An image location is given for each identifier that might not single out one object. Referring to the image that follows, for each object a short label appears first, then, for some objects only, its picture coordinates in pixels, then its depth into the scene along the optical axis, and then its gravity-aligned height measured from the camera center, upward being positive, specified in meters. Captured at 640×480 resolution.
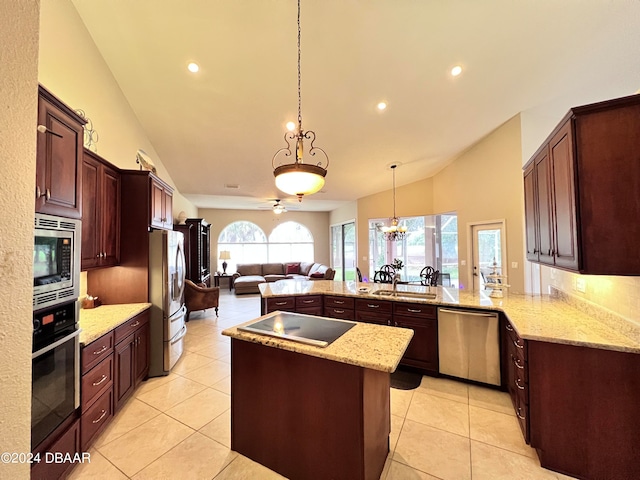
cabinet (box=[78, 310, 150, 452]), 1.81 -1.04
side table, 8.67 -1.06
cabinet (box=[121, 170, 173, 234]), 2.78 +0.58
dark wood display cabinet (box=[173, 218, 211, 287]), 5.82 +0.03
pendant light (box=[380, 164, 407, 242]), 5.97 +0.38
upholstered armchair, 5.04 -0.98
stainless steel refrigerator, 2.81 -0.58
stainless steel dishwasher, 2.53 -1.04
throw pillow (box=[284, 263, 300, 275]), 9.61 -0.82
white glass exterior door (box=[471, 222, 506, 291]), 4.68 -0.08
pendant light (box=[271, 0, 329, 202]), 1.77 +0.49
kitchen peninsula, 1.53 -0.95
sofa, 7.98 -0.95
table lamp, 8.51 -0.28
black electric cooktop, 1.63 -0.59
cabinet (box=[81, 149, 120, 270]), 2.18 +0.35
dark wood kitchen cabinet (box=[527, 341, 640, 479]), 1.53 -1.07
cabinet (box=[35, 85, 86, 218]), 1.45 +0.58
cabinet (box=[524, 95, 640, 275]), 1.46 +0.33
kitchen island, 1.42 -0.96
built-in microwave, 1.38 -0.06
